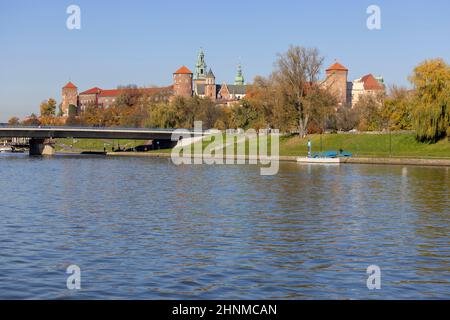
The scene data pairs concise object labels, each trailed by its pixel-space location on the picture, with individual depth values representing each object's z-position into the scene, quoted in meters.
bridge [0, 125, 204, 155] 116.88
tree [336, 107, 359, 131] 144.75
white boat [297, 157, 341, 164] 91.29
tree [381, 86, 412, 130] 116.00
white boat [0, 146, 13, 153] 185.38
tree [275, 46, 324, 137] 111.94
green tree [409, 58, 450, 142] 89.56
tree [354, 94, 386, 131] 130.88
